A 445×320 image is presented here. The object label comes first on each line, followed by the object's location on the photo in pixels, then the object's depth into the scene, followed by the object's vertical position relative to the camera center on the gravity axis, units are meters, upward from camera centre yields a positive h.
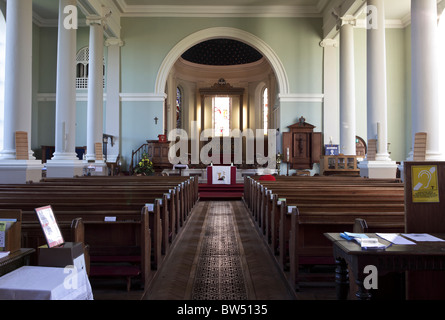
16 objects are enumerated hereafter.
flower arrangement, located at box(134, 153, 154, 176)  12.01 -0.16
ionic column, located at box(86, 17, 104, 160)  11.16 +2.45
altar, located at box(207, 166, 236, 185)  11.97 -0.39
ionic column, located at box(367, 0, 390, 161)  8.66 +2.09
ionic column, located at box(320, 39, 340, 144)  13.43 +2.60
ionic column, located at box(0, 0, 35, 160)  6.80 +1.74
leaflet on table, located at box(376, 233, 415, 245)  1.93 -0.41
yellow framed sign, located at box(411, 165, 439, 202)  2.10 -0.11
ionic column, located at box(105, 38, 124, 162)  13.50 +2.60
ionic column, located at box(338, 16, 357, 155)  11.23 +2.31
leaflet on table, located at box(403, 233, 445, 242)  1.96 -0.41
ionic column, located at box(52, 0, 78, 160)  8.70 +1.73
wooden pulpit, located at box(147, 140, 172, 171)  13.01 +0.35
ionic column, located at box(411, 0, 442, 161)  6.64 +1.71
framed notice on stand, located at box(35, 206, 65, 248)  1.97 -0.36
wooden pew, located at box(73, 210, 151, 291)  3.21 -0.72
